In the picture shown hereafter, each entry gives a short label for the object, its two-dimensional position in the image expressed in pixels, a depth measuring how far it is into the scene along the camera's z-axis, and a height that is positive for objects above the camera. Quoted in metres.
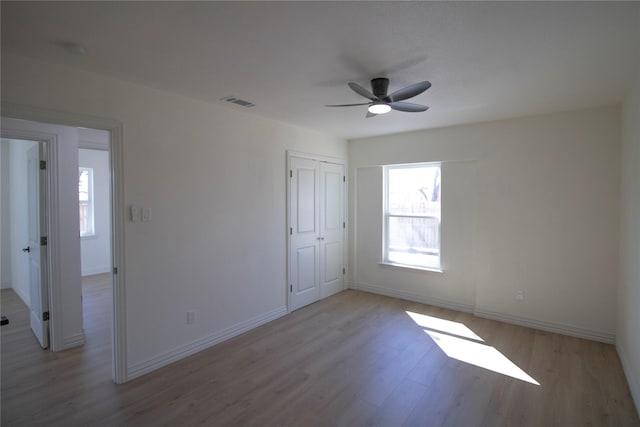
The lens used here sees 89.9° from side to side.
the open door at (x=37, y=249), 3.33 -0.50
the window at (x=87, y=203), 6.66 +0.01
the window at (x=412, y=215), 4.83 -0.18
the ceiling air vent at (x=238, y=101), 3.22 +1.06
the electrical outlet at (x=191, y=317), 3.27 -1.17
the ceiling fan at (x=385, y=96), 2.42 +0.86
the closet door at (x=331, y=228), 5.06 -0.40
